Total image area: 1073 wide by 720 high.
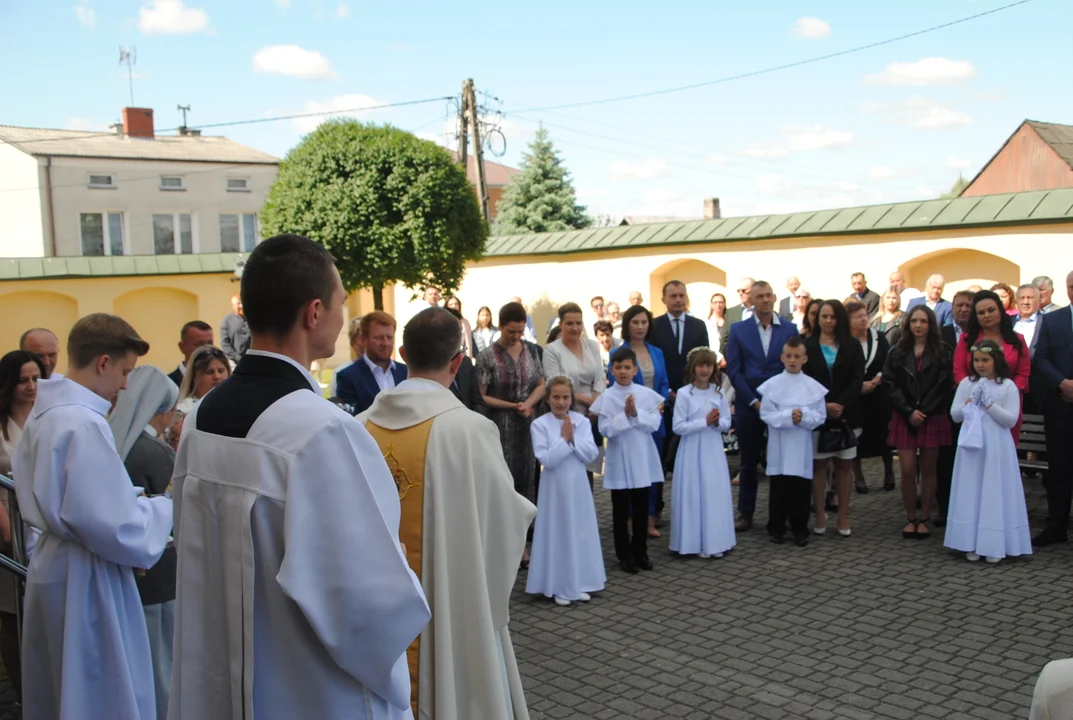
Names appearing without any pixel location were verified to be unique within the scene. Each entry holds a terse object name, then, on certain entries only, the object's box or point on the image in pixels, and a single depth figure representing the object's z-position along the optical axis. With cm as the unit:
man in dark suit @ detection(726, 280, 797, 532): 839
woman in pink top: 766
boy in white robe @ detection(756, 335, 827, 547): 774
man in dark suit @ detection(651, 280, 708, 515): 903
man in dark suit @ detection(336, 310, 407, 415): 630
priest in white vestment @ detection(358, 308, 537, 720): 377
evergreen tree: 4116
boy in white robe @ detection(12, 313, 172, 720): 329
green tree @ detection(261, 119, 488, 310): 2070
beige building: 3703
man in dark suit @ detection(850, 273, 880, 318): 1182
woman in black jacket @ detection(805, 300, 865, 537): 798
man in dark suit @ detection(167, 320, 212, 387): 689
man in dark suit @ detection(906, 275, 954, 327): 1068
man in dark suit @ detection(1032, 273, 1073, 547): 755
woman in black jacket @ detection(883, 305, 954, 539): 793
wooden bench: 848
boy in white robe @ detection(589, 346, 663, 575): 711
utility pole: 2933
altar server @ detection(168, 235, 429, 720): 209
